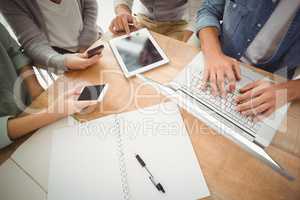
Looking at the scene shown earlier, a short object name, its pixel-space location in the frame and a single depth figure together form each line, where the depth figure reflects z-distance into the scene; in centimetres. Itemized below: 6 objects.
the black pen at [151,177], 48
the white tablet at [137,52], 71
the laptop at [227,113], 54
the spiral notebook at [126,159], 50
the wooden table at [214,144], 49
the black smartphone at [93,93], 64
